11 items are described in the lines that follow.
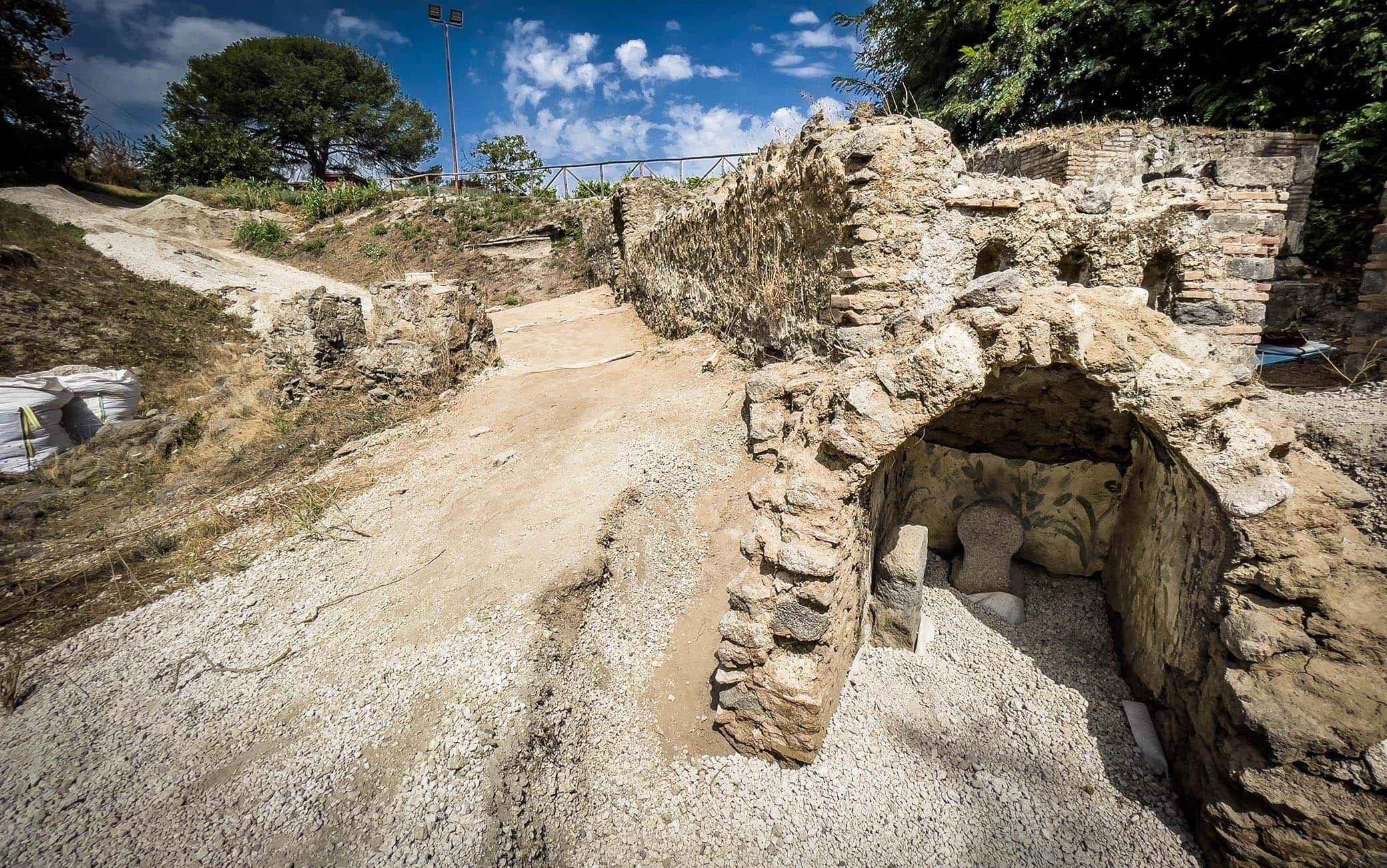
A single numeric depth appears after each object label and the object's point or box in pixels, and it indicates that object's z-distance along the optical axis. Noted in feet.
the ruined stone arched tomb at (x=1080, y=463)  6.42
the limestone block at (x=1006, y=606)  11.91
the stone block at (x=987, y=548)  12.53
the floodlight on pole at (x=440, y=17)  96.22
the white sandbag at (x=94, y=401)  23.75
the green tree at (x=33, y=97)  60.59
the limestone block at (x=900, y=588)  10.77
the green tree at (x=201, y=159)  78.23
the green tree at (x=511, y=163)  69.00
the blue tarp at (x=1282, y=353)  20.01
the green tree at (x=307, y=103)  93.76
